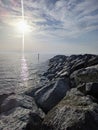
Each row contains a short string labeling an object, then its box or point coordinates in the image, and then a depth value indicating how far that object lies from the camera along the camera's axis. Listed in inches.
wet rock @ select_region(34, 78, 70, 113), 199.2
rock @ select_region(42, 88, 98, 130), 109.4
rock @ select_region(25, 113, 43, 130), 134.1
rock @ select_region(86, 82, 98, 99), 168.7
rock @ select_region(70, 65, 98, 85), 226.4
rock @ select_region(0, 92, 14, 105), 208.6
